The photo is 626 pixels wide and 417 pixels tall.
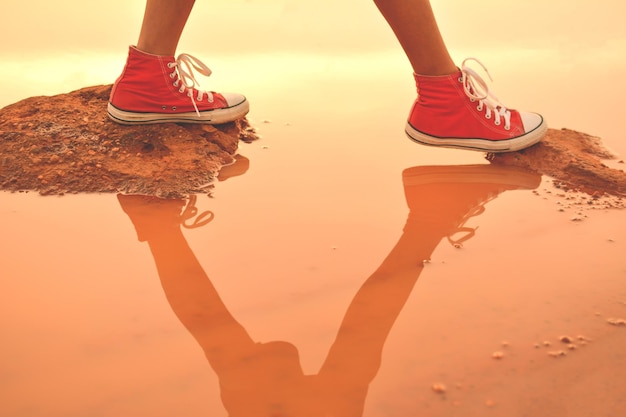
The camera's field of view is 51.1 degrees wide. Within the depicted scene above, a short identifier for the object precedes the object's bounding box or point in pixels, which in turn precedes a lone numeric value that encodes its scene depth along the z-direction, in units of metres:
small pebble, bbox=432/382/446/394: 0.90
